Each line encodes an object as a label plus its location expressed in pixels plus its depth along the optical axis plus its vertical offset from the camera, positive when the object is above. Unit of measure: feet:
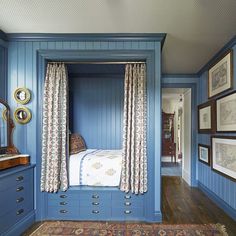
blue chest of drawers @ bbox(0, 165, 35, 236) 7.34 -3.00
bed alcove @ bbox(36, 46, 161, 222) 9.30 -3.35
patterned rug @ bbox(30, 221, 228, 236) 8.29 -4.40
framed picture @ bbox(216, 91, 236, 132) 9.69 +0.47
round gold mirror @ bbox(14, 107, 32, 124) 9.36 +0.30
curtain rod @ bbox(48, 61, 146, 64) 9.66 +2.79
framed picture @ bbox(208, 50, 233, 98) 10.06 +2.50
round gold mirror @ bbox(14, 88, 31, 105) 9.35 +1.20
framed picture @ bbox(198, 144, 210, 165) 13.04 -2.06
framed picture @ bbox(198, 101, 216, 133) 12.18 +0.29
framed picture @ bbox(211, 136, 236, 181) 9.70 -1.70
